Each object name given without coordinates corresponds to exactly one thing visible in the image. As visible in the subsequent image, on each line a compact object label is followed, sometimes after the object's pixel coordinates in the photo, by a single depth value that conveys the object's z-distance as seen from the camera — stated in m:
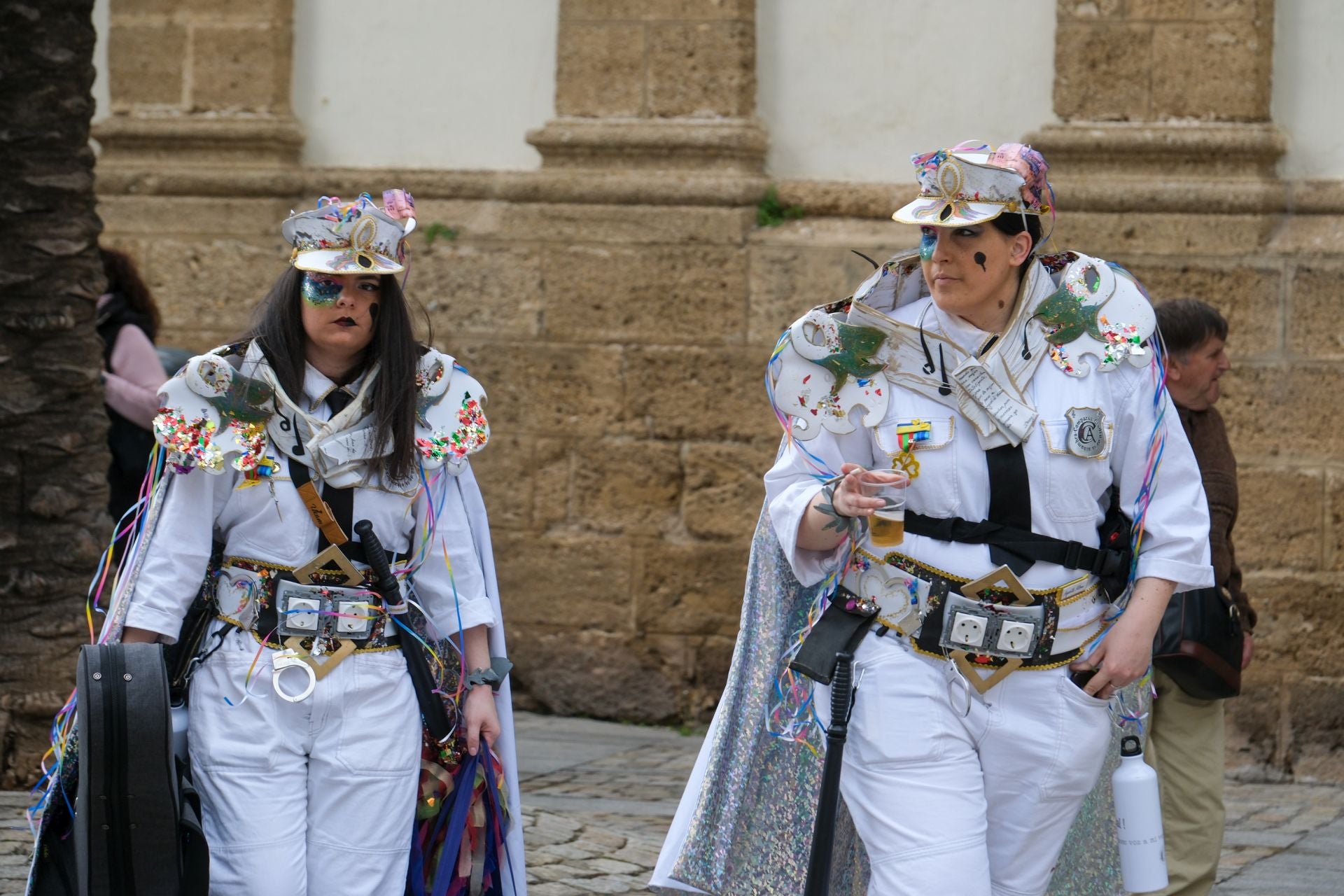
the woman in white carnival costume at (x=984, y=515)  7.38
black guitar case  7.09
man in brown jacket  9.70
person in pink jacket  13.94
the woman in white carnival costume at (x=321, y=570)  7.50
